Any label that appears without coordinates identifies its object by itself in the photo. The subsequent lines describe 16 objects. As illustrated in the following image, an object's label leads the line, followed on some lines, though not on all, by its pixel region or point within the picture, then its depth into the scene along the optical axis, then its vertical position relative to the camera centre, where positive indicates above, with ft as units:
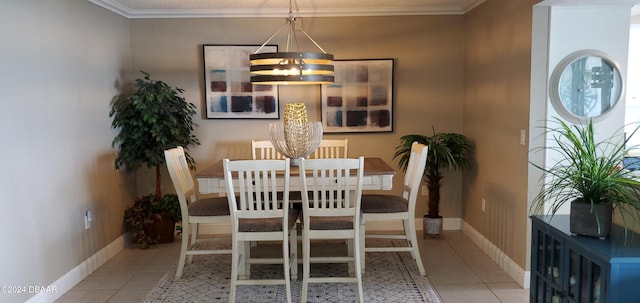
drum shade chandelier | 9.58 +1.04
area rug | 9.98 -3.97
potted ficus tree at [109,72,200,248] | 13.11 -0.60
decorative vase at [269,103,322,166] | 10.88 -0.41
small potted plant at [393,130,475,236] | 13.39 -1.29
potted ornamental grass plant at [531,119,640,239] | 6.04 -1.04
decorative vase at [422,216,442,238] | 14.15 -3.45
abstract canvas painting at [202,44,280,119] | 14.62 +0.91
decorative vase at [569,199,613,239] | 6.04 -1.41
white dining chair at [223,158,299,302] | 9.11 -2.01
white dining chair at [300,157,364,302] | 9.21 -2.02
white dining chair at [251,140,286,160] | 13.51 -1.01
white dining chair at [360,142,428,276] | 10.85 -2.25
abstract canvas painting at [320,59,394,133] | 14.75 +0.60
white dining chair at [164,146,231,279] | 10.81 -2.20
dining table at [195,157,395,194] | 10.30 -1.47
